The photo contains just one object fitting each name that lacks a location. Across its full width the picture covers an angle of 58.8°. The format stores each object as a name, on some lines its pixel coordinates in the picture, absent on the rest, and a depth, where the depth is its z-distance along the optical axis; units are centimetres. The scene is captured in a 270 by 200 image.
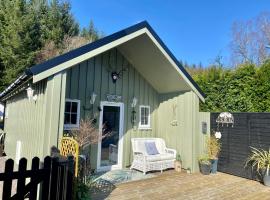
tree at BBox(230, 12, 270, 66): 1891
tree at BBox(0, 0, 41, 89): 1784
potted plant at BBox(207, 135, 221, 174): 751
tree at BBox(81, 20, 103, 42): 2520
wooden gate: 257
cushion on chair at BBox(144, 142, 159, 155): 785
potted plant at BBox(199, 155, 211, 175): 736
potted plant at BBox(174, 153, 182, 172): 780
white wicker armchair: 733
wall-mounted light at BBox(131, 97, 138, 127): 834
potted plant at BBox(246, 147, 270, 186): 629
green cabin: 619
